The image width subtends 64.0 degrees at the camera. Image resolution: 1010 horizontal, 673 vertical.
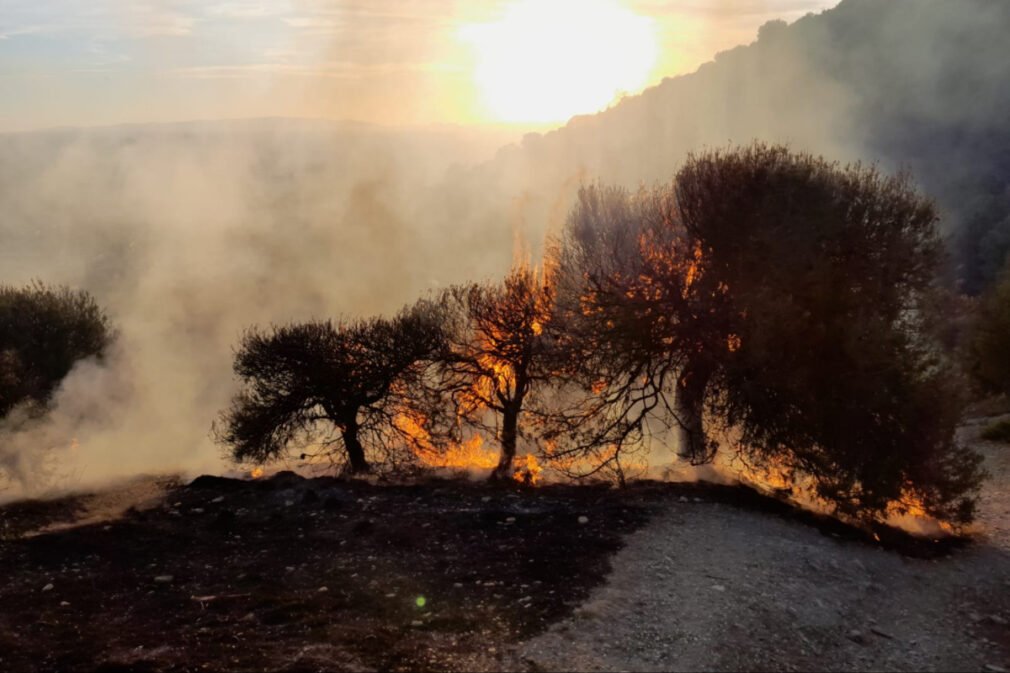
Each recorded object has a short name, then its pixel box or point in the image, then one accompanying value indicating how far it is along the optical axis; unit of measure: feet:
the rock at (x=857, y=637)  54.60
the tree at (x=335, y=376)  98.58
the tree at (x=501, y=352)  92.43
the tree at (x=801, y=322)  75.15
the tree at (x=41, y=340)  107.76
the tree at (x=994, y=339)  129.70
